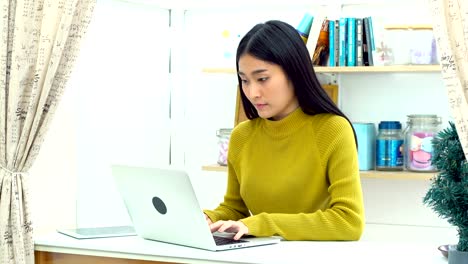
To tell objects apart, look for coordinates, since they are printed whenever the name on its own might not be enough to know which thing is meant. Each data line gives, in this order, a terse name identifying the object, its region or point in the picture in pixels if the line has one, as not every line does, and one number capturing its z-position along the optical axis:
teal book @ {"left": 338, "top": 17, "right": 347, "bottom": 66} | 3.56
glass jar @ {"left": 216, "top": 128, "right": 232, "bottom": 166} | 3.90
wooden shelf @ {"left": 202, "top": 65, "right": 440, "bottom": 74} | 3.44
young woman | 2.17
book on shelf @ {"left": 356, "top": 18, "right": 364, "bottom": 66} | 3.54
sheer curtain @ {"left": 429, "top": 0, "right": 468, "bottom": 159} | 1.82
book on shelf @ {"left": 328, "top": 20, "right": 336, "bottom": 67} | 3.59
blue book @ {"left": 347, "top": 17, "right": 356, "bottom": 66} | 3.55
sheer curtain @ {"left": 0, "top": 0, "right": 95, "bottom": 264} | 2.44
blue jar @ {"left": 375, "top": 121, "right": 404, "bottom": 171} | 3.55
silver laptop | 2.01
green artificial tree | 1.85
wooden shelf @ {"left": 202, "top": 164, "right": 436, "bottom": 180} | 3.44
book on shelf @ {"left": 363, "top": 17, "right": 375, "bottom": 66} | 3.53
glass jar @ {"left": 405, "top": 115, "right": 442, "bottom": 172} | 3.49
